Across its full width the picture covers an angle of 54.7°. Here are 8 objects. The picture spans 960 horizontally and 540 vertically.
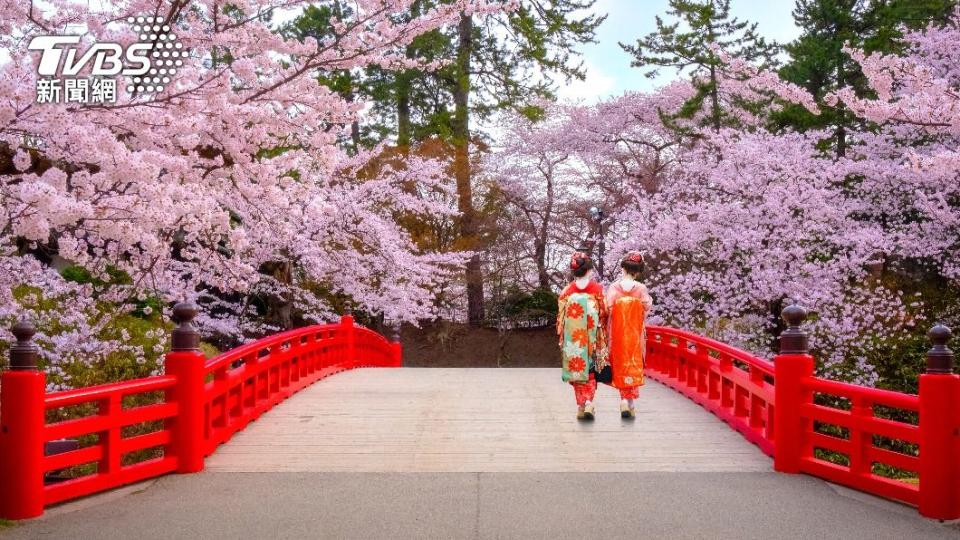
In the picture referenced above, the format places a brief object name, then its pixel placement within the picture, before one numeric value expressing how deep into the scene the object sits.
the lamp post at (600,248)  28.02
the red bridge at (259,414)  5.50
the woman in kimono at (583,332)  9.04
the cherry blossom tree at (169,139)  6.16
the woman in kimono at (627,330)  9.23
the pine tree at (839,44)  22.20
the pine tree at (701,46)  23.50
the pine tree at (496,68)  25.98
